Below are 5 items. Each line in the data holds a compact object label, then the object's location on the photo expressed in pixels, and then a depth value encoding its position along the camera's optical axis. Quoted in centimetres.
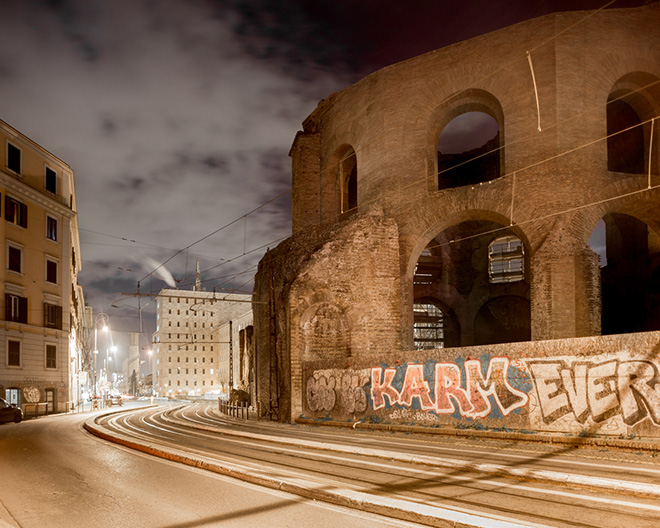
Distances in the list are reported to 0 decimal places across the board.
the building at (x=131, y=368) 13108
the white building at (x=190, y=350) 10019
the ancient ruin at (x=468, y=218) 1496
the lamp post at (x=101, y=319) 4157
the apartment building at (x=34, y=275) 2964
